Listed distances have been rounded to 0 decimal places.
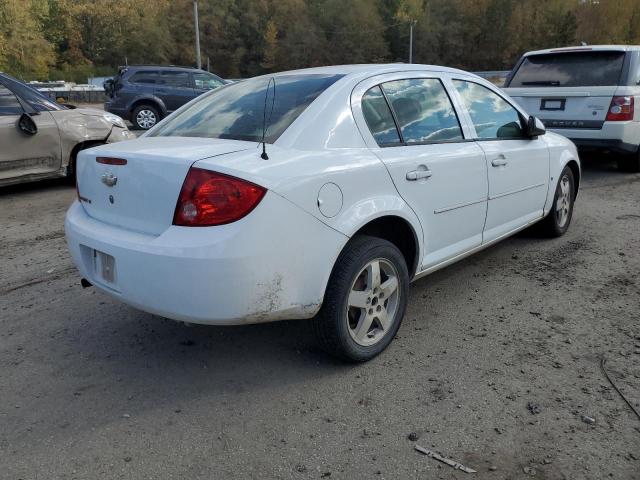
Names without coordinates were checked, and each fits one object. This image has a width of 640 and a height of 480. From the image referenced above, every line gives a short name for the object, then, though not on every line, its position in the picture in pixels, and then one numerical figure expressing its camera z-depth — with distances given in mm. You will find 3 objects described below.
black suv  15391
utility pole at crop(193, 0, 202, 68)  33262
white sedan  2490
